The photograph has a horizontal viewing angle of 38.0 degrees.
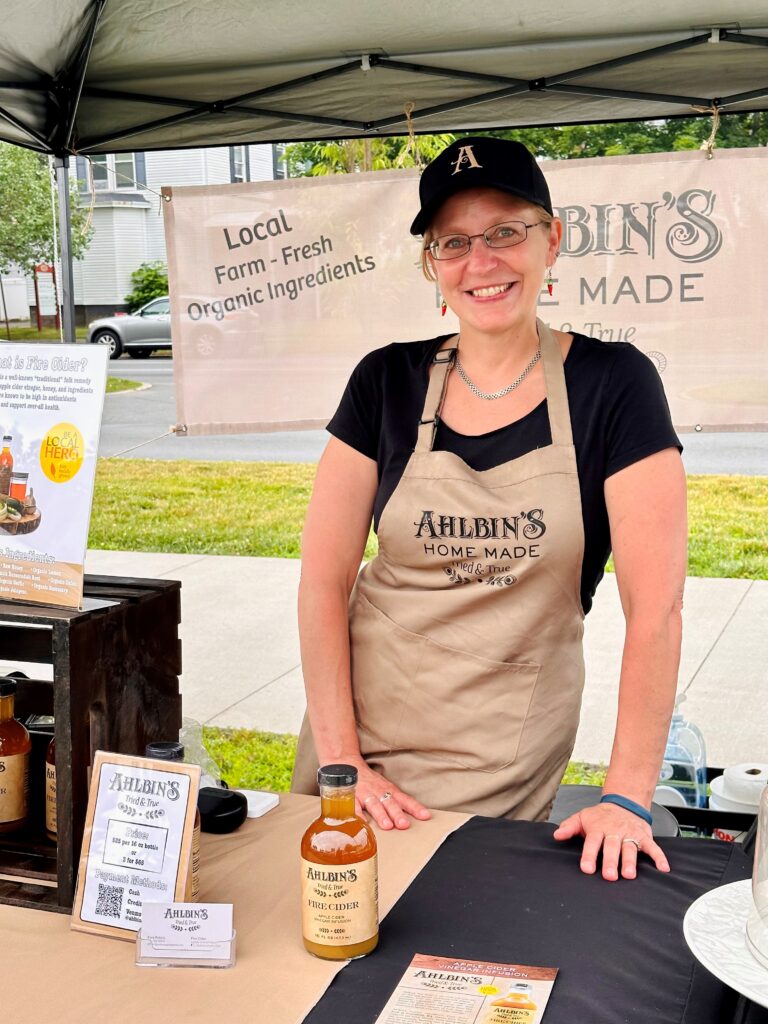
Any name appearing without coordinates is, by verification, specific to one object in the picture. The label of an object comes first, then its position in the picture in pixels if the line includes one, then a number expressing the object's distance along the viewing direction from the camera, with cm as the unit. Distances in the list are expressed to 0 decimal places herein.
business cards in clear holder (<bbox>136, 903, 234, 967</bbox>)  105
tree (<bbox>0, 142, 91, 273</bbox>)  1620
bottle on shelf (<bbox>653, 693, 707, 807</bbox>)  275
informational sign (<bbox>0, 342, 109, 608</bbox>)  123
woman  149
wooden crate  120
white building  2378
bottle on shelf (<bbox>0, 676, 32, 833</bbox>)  130
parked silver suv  1548
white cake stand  92
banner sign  324
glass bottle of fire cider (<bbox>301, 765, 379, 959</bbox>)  101
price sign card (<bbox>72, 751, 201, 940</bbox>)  110
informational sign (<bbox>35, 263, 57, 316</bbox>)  1960
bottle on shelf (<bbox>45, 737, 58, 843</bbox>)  128
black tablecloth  98
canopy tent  253
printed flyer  94
